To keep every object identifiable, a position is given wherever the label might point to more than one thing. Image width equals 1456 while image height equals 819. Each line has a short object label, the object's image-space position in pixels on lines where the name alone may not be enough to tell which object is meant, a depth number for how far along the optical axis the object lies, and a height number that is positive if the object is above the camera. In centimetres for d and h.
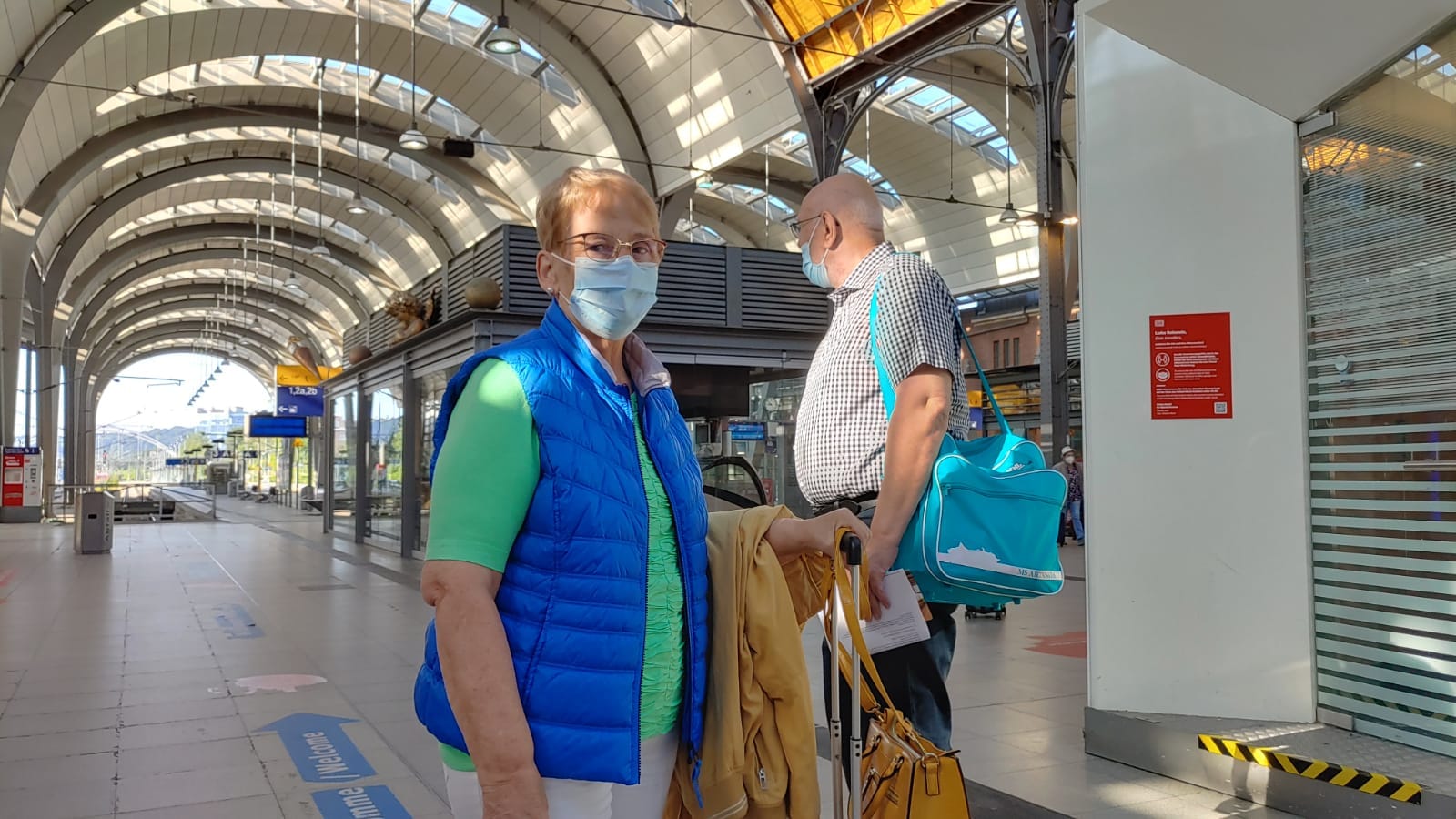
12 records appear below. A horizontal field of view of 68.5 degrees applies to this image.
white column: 410 +7
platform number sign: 4294 +177
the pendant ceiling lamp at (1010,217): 1805 +388
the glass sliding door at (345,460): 2003 -28
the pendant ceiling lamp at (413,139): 1805 +521
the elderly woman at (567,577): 143 -19
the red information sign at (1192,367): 421 +31
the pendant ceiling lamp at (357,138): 1905 +700
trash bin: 1620 -117
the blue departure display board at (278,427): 4128 +75
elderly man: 213 +10
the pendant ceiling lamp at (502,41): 1523 +581
